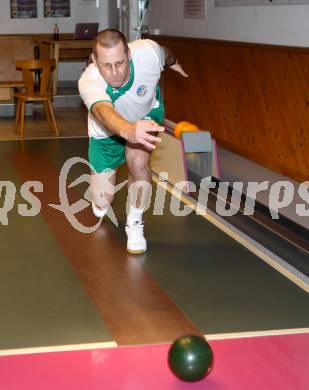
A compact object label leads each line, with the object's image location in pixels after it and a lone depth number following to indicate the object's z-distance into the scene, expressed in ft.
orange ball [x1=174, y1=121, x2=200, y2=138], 18.29
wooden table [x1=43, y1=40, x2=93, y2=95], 32.81
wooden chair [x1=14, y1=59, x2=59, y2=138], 25.52
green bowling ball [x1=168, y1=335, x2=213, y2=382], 7.63
